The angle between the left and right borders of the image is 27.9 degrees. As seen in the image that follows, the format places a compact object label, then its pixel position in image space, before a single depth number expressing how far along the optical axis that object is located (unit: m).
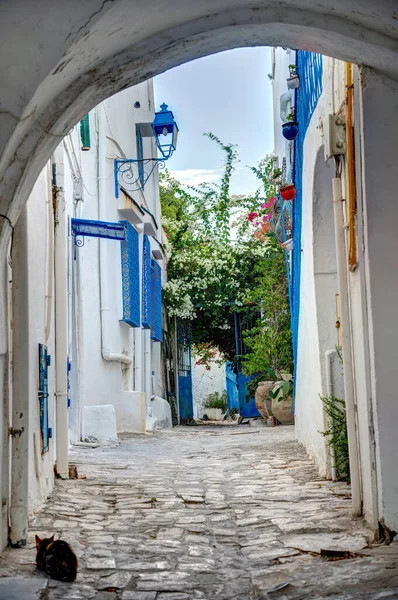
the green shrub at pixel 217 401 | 23.76
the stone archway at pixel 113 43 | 3.40
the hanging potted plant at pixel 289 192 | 8.74
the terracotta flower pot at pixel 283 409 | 13.02
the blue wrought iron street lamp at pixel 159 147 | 13.29
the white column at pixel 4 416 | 4.30
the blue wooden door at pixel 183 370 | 18.84
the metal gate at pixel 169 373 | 17.91
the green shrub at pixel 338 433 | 6.29
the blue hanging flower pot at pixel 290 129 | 8.65
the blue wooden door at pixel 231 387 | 18.84
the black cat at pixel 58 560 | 3.88
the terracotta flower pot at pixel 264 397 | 13.60
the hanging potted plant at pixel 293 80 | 8.24
